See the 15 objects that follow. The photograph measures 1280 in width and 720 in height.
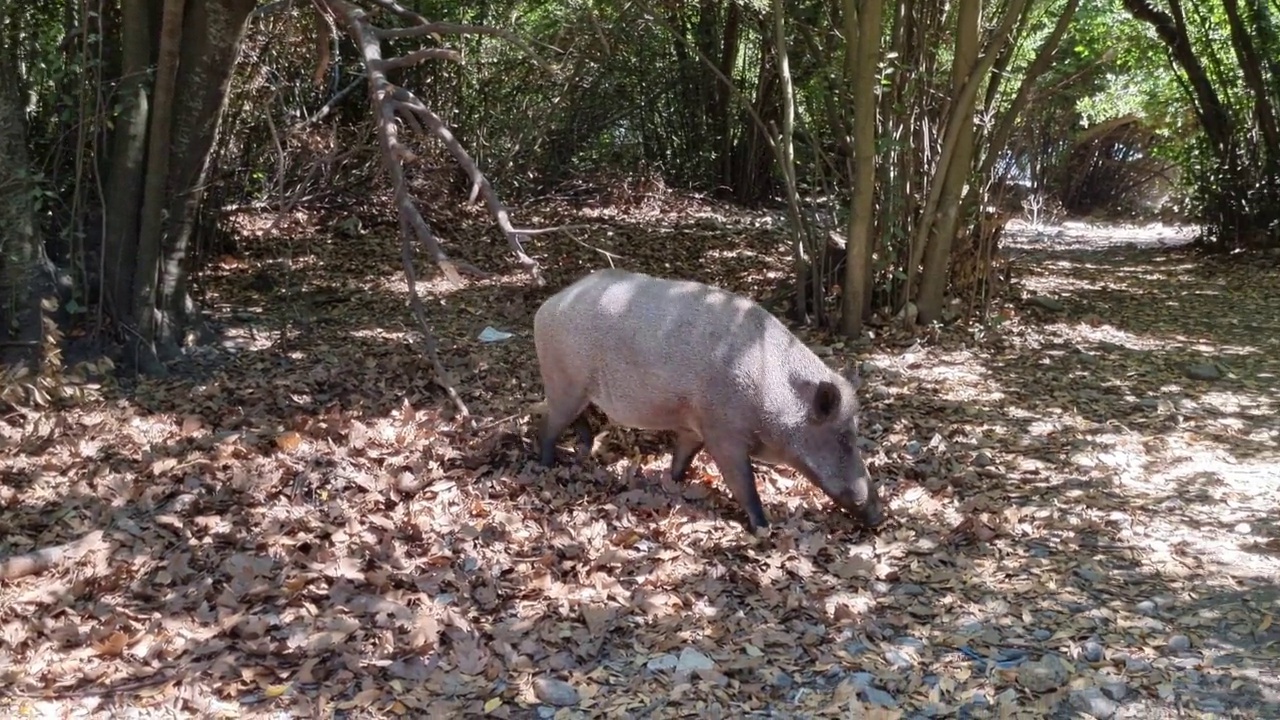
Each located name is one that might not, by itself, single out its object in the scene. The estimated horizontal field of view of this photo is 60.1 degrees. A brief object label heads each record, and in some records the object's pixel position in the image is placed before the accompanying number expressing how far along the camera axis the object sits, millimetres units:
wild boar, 5820
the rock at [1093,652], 4566
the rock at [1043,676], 4363
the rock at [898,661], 4531
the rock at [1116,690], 4289
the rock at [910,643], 4695
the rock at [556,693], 4246
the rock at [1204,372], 8383
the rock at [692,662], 4473
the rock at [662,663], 4484
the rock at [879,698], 4277
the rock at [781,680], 4410
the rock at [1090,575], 5285
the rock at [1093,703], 4180
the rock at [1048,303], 10500
